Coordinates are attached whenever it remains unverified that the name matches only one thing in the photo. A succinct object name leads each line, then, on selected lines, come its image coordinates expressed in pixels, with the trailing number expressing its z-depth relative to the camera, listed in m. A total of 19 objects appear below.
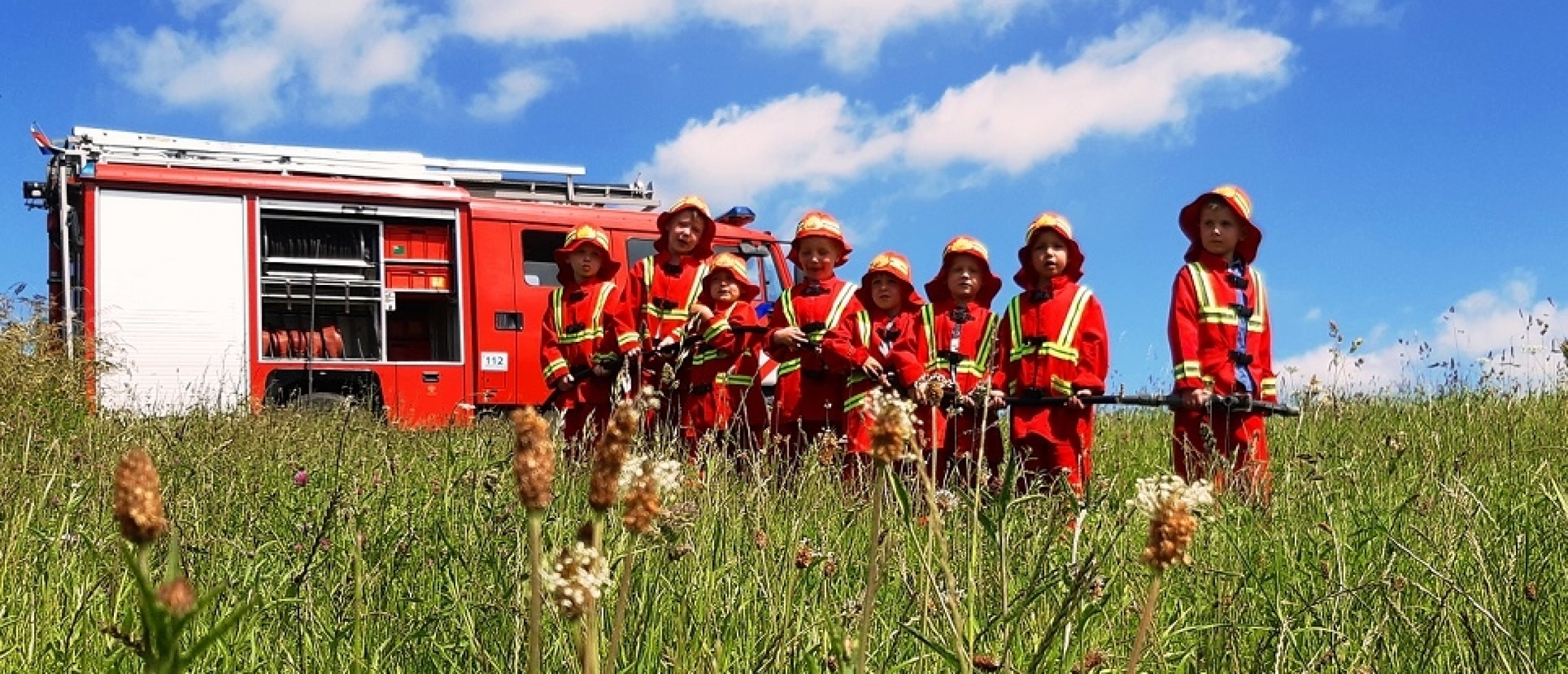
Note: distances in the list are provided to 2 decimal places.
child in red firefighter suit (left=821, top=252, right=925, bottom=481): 6.13
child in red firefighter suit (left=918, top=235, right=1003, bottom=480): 5.91
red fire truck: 11.98
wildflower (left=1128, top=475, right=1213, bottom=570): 0.84
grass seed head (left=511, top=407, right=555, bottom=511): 0.69
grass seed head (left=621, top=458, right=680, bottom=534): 0.78
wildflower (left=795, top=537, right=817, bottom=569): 1.66
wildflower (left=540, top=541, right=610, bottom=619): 0.77
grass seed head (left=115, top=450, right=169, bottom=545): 0.62
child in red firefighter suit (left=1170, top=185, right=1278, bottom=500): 5.37
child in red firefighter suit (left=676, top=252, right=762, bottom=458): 7.23
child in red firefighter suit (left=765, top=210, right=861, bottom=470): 6.75
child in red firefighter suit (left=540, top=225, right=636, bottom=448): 7.60
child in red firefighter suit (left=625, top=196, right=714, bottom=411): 7.78
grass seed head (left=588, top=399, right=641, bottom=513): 0.71
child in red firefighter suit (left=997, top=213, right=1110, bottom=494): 5.52
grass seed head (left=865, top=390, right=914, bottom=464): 0.86
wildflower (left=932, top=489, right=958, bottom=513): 1.95
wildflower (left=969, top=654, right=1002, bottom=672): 1.45
